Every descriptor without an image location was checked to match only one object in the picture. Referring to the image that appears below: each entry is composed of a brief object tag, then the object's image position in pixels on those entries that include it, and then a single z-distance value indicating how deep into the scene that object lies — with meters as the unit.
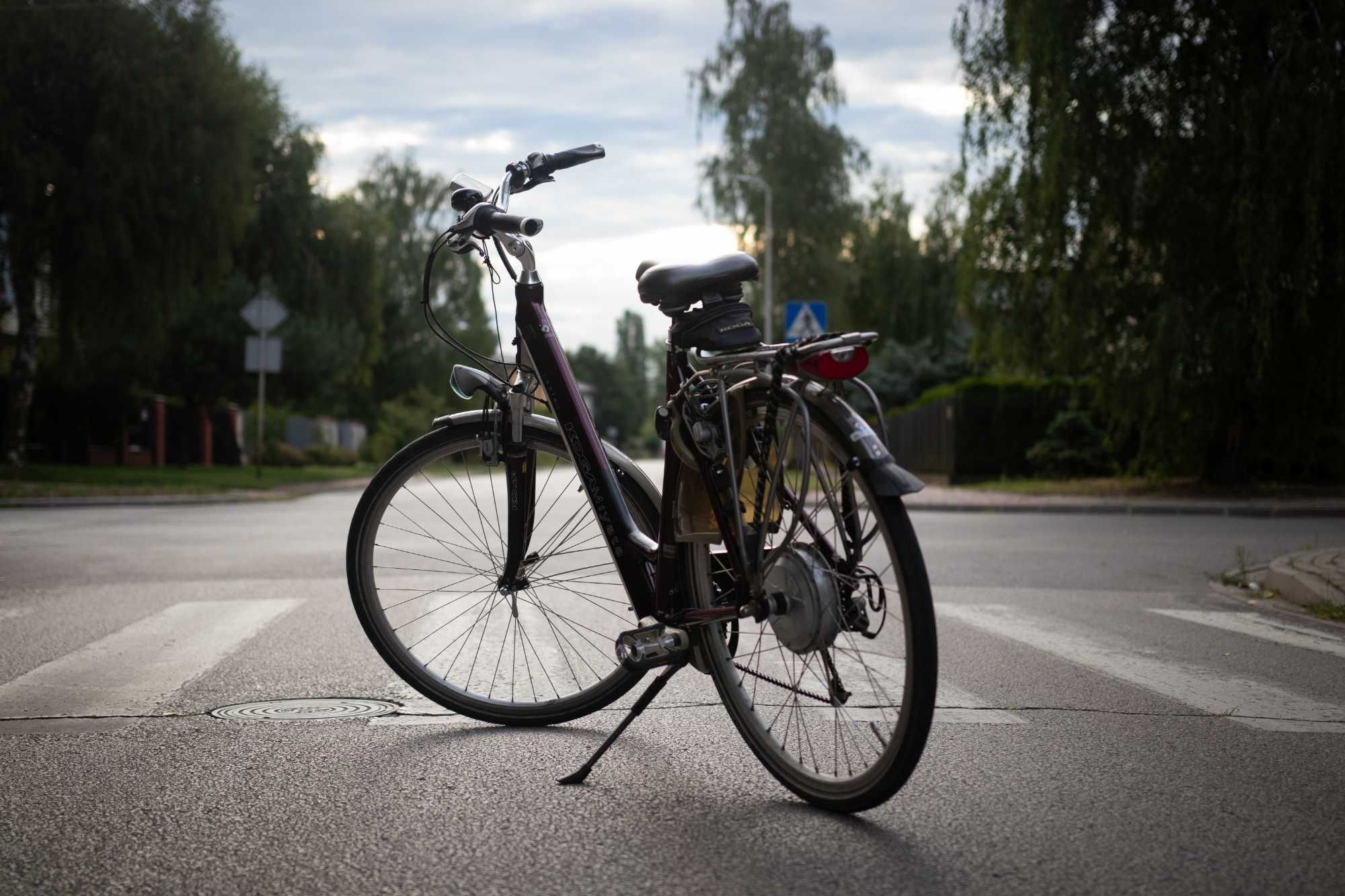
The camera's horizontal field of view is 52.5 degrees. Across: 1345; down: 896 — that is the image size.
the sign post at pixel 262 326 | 24.20
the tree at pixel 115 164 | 21.02
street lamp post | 34.72
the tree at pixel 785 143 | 40.28
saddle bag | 3.40
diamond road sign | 24.19
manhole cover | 4.34
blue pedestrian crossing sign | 20.38
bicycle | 3.09
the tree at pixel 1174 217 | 16.50
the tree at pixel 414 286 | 56.91
